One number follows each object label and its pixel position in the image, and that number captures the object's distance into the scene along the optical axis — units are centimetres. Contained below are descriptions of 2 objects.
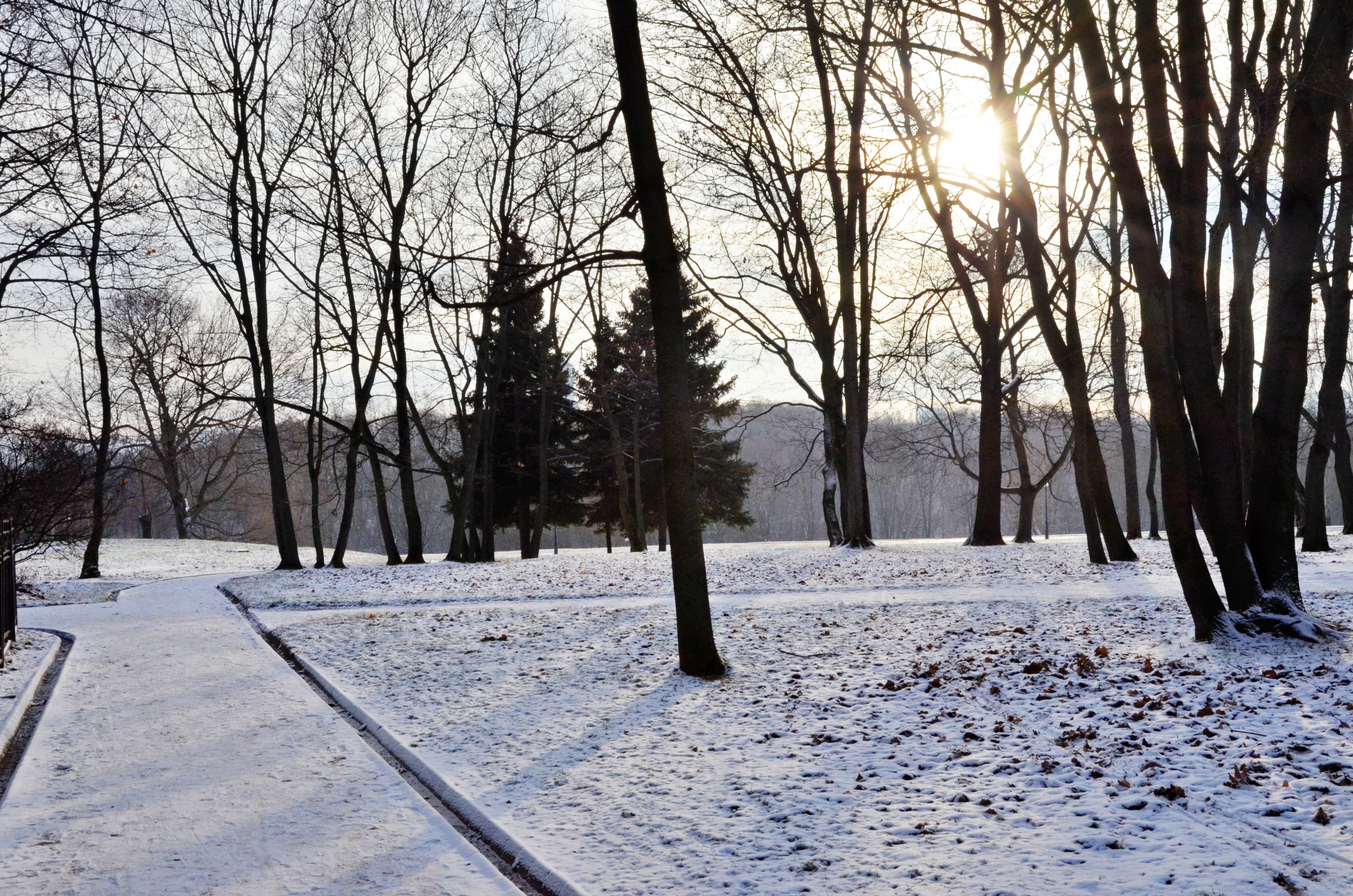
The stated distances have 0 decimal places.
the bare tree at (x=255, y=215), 2234
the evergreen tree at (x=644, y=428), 3234
